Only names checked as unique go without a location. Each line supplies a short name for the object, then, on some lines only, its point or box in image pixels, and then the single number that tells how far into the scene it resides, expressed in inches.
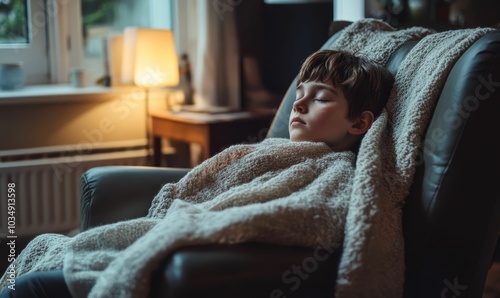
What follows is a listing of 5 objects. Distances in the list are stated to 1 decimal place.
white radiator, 100.9
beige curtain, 105.9
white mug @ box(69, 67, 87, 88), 108.8
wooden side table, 96.7
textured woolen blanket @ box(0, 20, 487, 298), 44.4
